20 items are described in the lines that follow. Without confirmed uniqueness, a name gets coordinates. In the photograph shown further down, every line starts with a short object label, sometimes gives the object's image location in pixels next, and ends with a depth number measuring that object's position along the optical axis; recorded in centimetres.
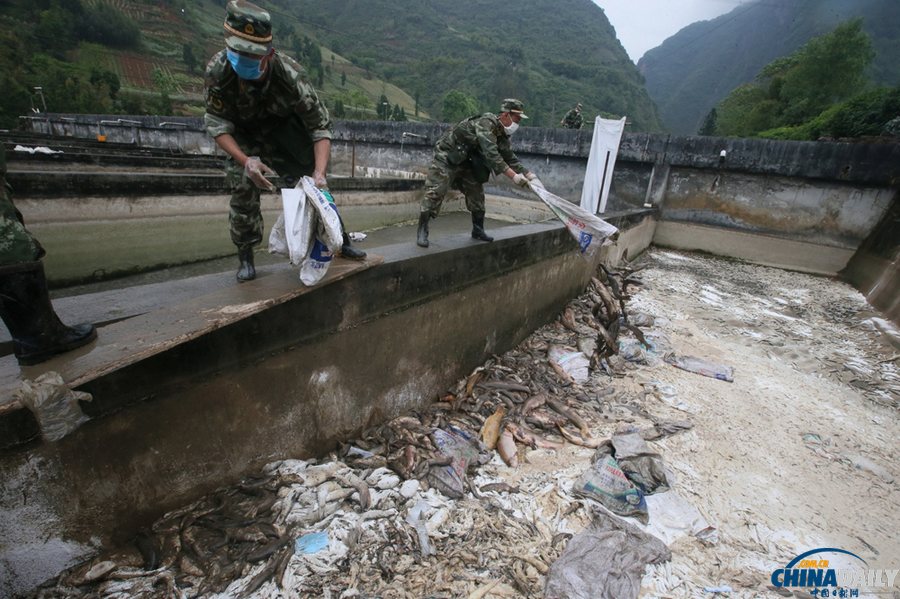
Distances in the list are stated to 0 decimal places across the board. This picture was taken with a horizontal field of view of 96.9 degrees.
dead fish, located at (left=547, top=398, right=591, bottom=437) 334
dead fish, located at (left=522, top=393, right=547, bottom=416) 351
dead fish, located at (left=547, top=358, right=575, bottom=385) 414
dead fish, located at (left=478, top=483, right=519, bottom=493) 263
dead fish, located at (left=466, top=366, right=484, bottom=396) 373
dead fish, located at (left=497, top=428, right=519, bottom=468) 291
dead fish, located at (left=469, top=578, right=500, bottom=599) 195
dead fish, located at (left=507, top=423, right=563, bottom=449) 314
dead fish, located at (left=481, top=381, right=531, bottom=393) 379
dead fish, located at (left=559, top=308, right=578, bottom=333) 537
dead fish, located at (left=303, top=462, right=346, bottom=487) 238
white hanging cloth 1012
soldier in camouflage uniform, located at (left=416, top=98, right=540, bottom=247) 364
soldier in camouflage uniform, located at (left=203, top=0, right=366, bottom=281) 199
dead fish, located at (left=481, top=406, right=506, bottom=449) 308
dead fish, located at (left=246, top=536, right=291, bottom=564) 193
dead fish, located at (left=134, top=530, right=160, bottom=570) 181
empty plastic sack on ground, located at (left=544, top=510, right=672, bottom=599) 199
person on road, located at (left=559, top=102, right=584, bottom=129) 1428
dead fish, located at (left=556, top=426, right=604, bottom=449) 317
